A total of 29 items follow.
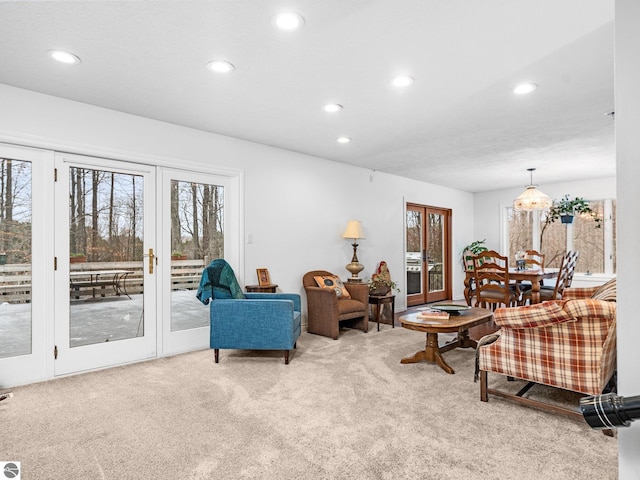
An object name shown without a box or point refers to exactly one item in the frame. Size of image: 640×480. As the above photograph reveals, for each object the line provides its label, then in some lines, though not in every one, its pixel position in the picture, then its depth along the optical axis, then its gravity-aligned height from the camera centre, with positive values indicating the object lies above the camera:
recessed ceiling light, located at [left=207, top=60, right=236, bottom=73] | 2.67 +1.26
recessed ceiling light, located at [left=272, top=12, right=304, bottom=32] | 2.13 +1.27
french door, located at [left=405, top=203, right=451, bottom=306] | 7.13 -0.19
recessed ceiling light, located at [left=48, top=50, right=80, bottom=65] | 2.52 +1.27
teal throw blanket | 3.71 -0.37
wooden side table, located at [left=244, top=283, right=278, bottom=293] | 4.33 -0.48
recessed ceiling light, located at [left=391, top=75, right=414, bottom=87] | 2.90 +1.25
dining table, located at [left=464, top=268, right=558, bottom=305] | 5.11 -0.45
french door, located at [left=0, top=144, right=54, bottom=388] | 3.05 -0.12
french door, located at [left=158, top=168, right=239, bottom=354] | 3.93 +0.02
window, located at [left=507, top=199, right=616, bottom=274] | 6.74 +0.10
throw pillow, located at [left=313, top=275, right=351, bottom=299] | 4.91 -0.50
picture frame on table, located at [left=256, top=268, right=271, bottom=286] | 4.51 -0.37
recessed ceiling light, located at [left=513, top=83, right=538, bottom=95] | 3.03 +1.23
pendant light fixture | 5.59 +0.61
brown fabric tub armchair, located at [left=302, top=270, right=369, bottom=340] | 4.54 -0.76
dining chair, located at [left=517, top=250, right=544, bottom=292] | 5.78 -0.37
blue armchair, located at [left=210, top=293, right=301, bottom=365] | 3.51 -0.72
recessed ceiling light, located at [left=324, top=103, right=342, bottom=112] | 3.49 +1.26
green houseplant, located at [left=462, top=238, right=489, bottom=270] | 8.02 -0.12
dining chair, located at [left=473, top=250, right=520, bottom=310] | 5.14 -0.61
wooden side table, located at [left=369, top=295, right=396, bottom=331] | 5.20 -0.77
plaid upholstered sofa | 2.19 -0.64
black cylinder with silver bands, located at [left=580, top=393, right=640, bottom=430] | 0.59 -0.27
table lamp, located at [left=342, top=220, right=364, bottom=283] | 5.37 +0.10
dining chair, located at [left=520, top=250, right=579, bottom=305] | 5.13 -0.55
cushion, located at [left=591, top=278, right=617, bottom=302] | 2.46 -0.34
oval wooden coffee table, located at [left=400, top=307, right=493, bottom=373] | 3.25 -0.71
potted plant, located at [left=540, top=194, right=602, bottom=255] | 6.76 +0.58
